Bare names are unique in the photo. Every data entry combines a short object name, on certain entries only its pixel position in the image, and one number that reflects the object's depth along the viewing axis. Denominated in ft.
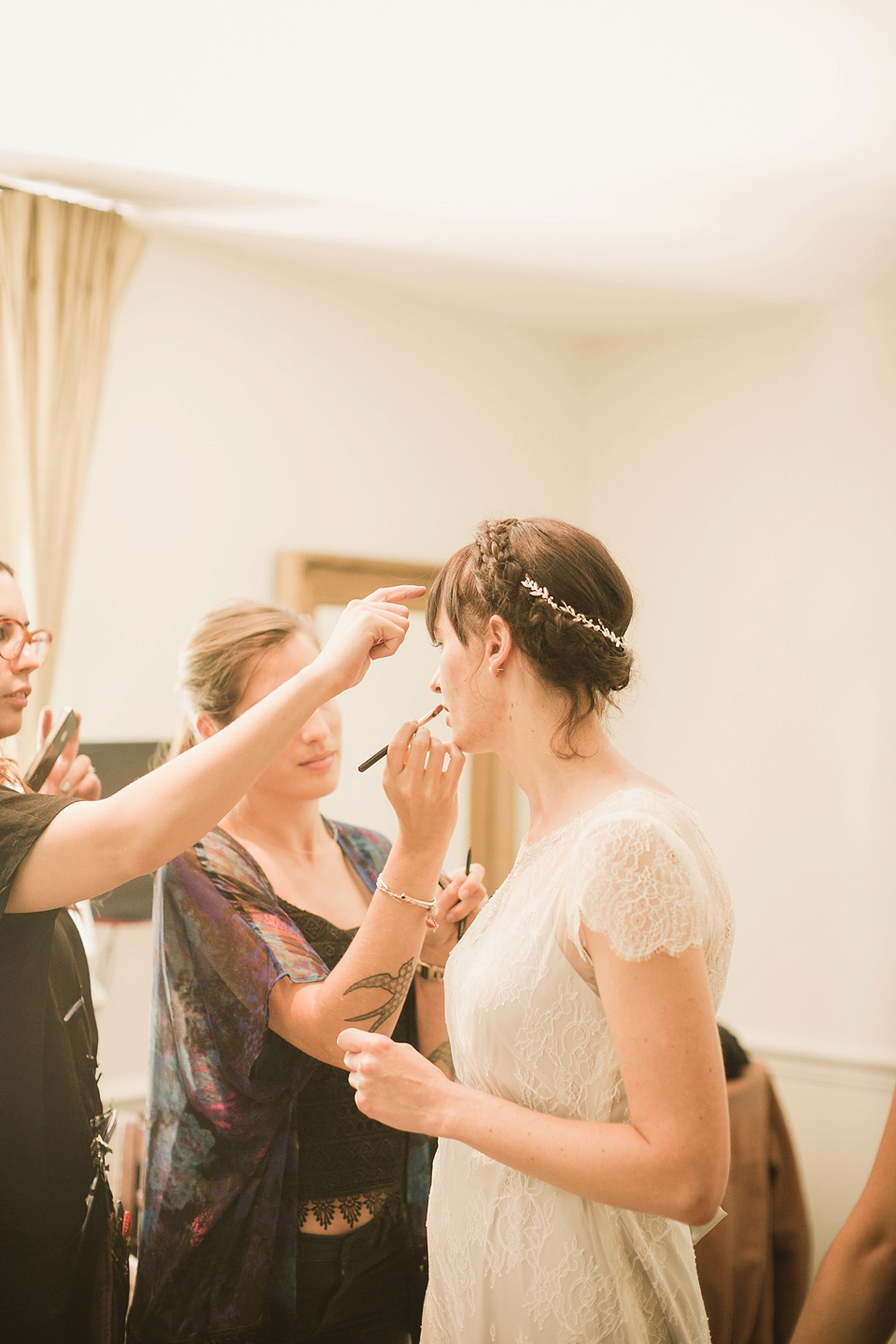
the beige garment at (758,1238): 7.15
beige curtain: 7.16
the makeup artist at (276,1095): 4.14
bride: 3.02
